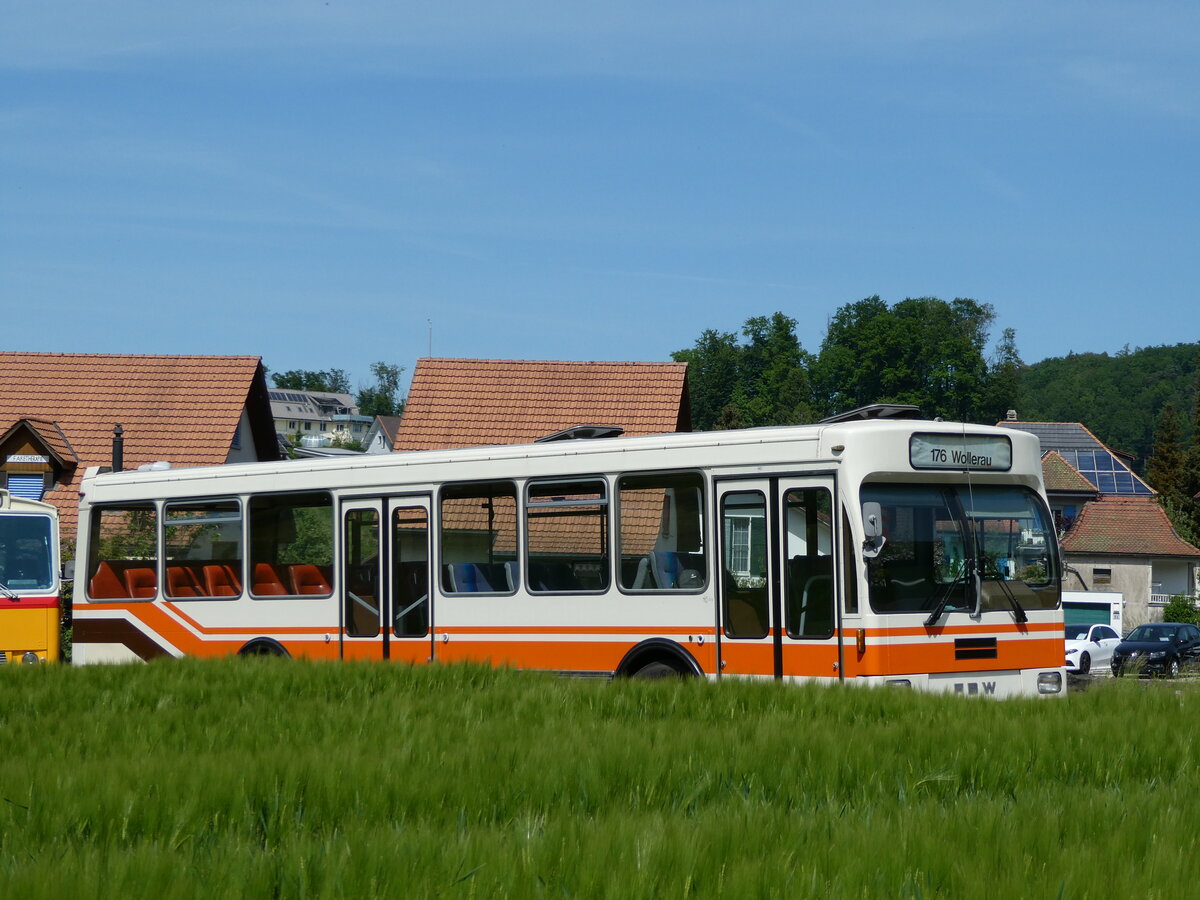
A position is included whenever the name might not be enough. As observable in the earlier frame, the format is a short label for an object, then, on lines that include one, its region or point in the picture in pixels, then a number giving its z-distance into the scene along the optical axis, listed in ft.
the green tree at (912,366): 414.82
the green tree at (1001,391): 424.05
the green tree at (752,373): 459.32
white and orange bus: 42.68
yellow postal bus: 55.67
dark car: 130.31
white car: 140.56
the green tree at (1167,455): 340.63
